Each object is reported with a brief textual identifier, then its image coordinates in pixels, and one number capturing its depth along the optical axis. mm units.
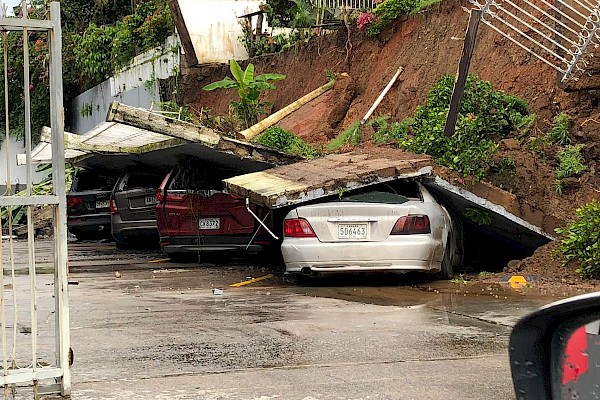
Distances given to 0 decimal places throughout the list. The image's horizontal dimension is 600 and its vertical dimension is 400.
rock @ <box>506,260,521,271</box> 11203
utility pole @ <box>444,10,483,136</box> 11750
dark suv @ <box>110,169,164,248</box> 16547
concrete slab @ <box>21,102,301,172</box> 11773
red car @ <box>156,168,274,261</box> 13430
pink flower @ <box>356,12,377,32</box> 18703
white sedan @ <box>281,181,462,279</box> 10406
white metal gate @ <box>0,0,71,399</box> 5043
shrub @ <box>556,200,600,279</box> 10102
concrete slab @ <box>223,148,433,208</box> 10578
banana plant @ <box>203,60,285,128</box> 17203
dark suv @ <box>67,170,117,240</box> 19953
